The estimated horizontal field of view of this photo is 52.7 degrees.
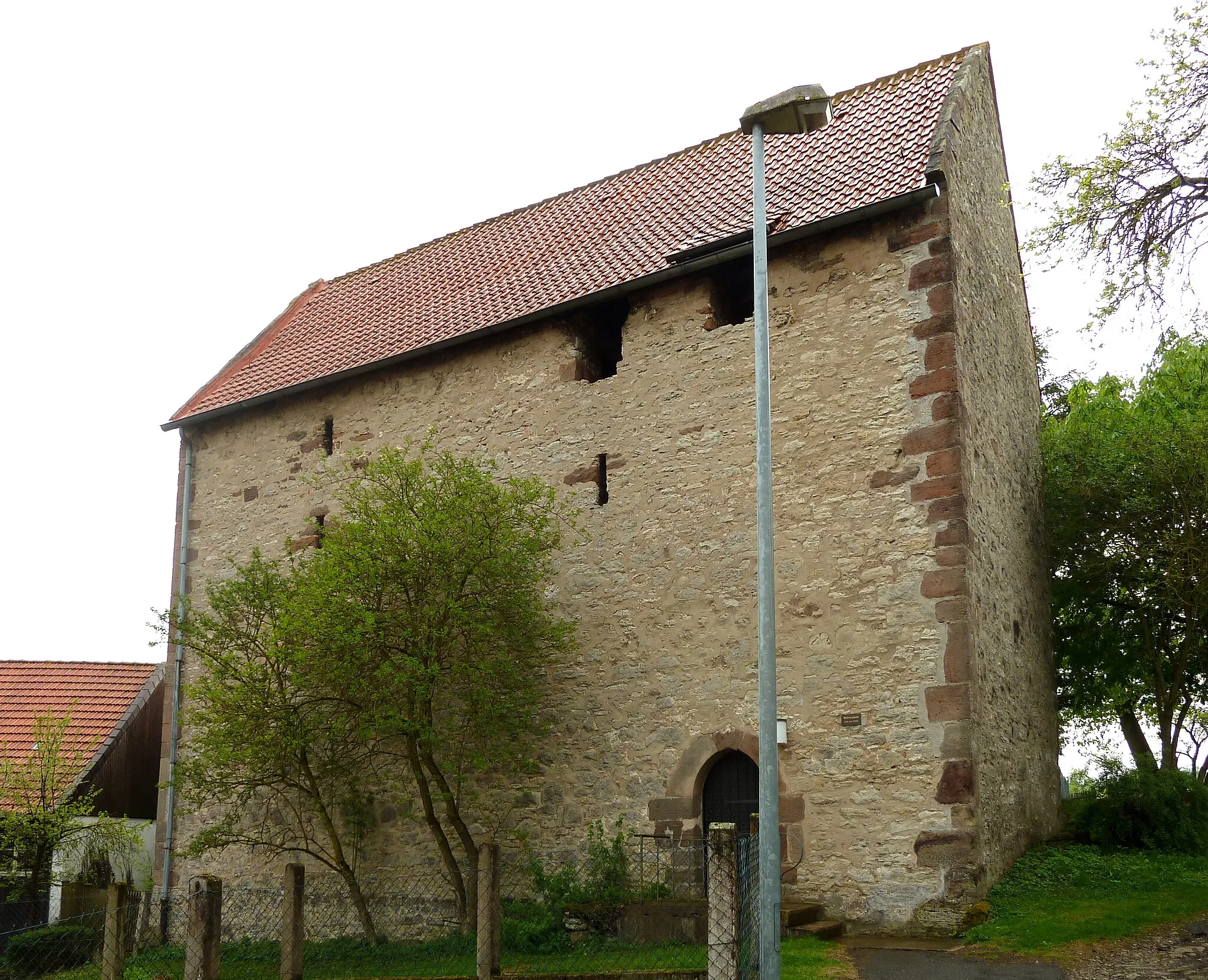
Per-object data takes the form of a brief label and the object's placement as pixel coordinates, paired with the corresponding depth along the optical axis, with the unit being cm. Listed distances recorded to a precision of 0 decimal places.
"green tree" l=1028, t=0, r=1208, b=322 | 1047
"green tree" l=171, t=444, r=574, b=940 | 1269
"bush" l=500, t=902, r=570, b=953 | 1141
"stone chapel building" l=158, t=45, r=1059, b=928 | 1130
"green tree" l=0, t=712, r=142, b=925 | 1606
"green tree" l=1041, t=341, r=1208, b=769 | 1541
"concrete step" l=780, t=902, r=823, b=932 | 1057
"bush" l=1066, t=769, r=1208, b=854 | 1269
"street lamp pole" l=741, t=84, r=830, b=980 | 746
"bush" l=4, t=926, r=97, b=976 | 1388
